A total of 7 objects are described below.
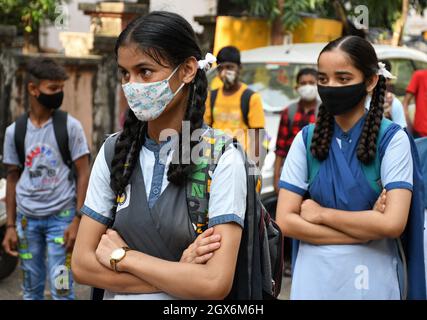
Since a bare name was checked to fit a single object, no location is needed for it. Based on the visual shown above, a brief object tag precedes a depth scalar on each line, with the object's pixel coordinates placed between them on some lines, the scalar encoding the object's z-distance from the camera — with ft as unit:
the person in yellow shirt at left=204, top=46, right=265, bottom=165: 24.14
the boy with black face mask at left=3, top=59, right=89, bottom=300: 18.26
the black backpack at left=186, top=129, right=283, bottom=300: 9.07
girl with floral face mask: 8.82
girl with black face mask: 12.17
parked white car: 28.76
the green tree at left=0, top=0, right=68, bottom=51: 41.06
